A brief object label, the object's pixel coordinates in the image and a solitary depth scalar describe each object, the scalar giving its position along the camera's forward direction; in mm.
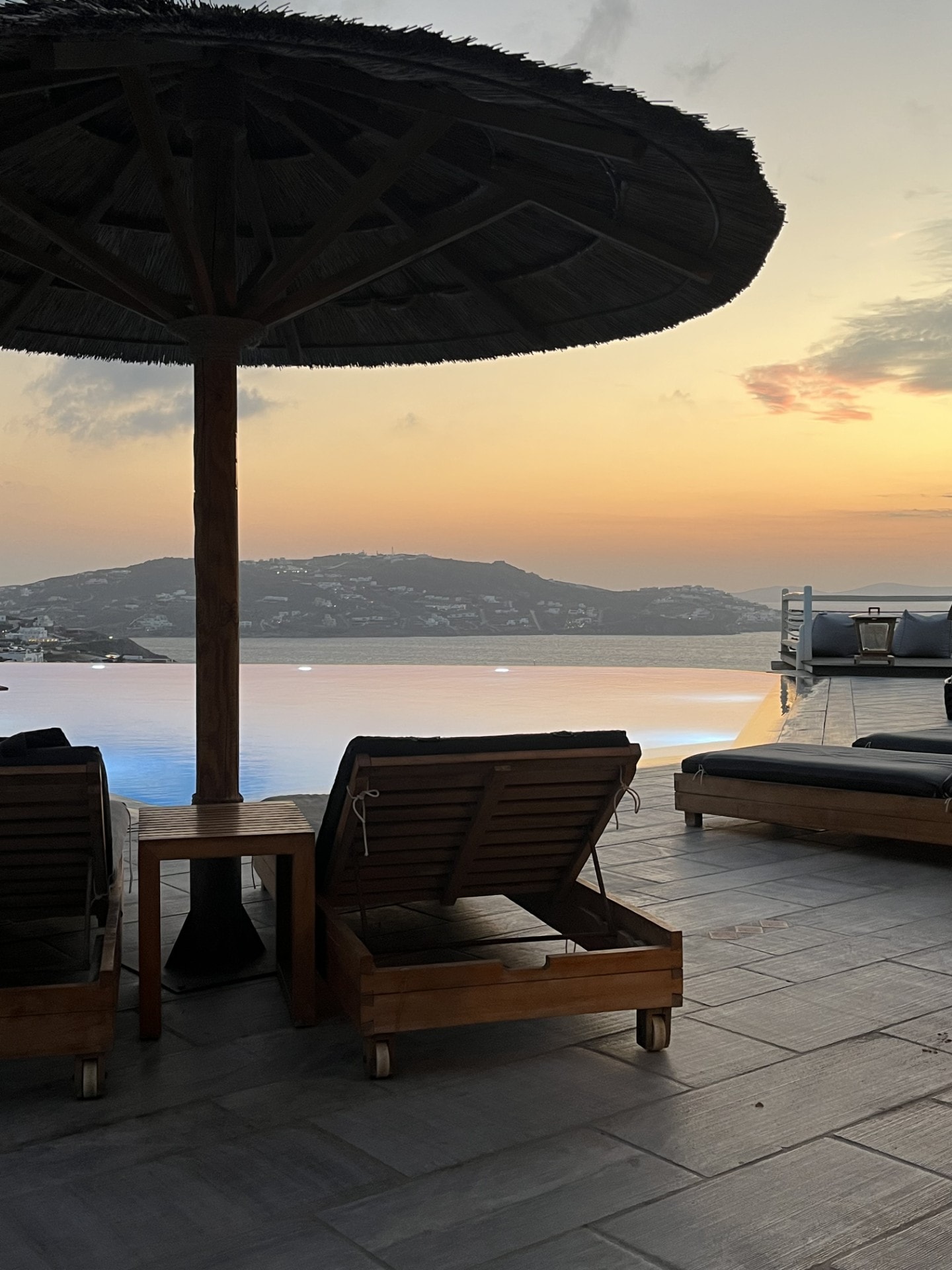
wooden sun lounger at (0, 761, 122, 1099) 2516
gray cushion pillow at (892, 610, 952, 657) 14883
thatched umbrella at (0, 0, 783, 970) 2400
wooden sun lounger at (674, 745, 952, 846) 4820
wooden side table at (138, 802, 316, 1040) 2846
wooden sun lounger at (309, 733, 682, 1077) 2684
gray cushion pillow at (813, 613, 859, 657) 15117
